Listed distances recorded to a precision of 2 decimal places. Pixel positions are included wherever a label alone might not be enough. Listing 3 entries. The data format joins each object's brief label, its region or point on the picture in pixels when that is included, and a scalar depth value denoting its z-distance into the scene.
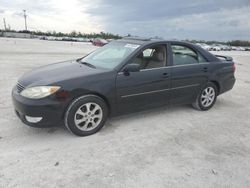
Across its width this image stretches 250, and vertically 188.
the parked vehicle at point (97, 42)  39.20
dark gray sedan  3.27
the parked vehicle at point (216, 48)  48.67
